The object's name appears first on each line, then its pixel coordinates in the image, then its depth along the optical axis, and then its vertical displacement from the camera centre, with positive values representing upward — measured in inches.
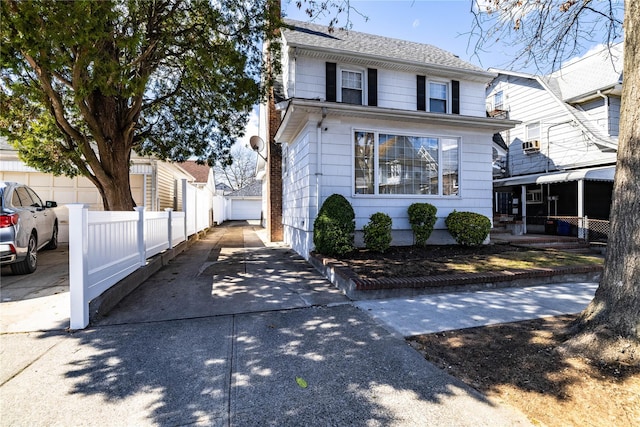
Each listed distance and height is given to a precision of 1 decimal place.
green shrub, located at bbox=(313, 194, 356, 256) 255.6 -14.6
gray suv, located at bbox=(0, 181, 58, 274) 210.7 -10.4
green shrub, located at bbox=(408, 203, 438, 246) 303.2 -8.7
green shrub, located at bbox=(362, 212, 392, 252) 277.1 -20.2
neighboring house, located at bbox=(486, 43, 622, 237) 466.3 +115.8
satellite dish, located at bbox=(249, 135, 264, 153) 506.9 +115.8
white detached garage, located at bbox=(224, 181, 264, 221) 1155.3 +28.6
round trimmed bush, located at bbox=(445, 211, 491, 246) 313.4 -17.5
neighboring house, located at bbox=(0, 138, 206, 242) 396.8 +39.4
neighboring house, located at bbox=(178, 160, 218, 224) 744.3 +81.9
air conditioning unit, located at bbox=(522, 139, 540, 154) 559.4 +118.5
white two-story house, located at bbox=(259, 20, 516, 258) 295.6 +80.9
